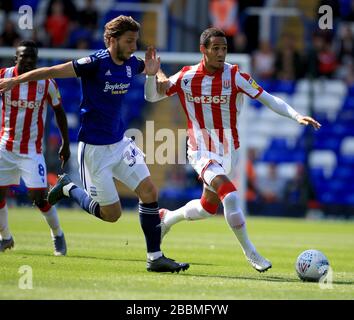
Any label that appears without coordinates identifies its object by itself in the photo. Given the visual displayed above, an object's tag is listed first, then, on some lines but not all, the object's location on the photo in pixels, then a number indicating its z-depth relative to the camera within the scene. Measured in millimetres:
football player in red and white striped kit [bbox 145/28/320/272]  19187
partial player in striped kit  21437
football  17516
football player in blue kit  18062
